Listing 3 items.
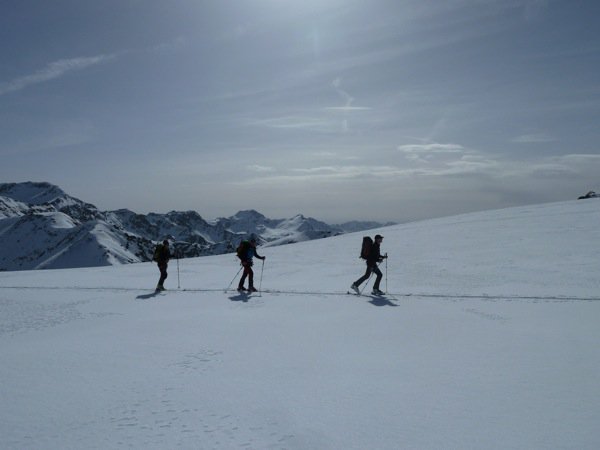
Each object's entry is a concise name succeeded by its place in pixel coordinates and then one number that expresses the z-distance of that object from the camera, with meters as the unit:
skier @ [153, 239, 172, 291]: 15.71
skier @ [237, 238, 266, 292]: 14.80
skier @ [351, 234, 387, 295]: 13.90
